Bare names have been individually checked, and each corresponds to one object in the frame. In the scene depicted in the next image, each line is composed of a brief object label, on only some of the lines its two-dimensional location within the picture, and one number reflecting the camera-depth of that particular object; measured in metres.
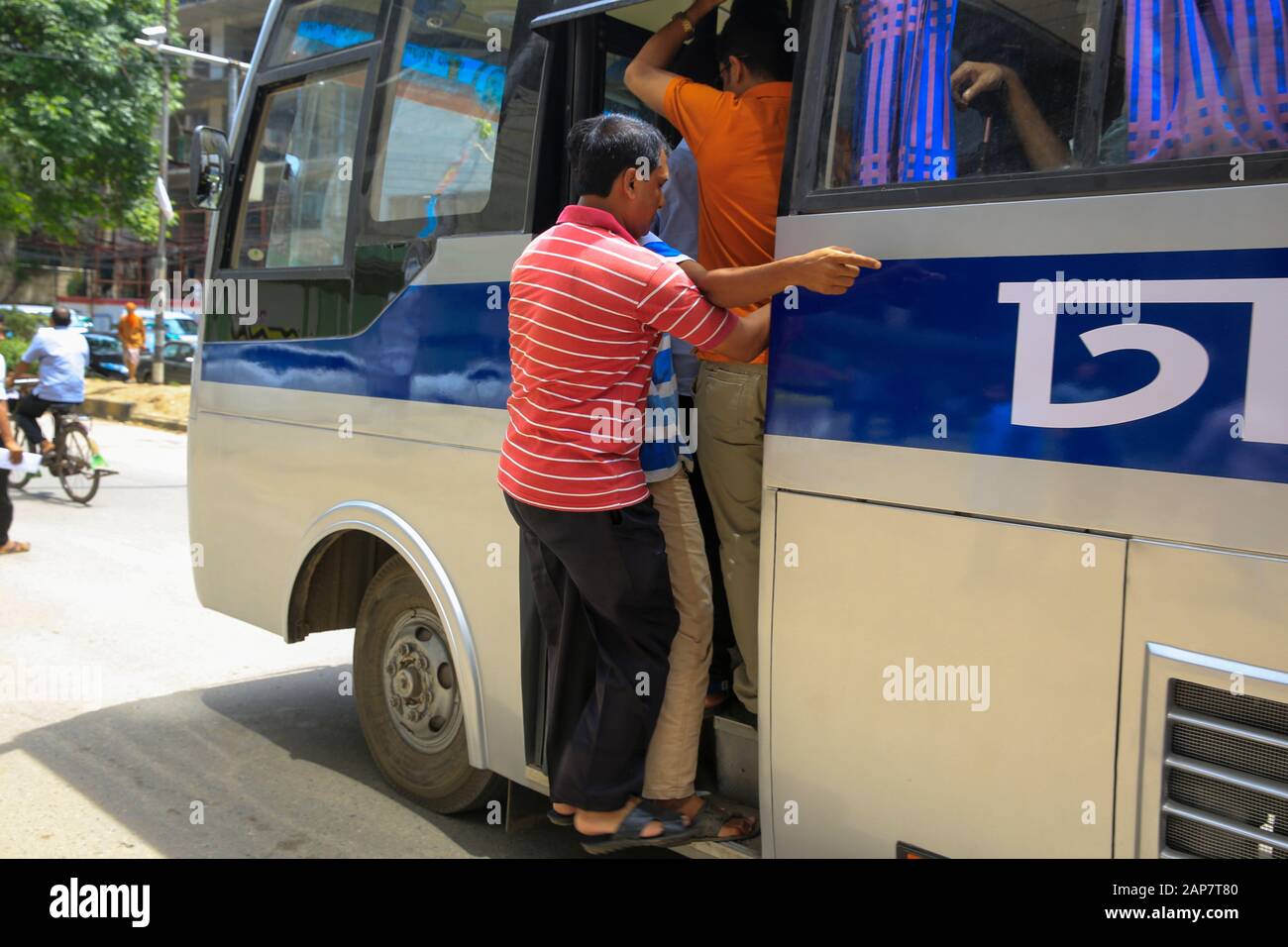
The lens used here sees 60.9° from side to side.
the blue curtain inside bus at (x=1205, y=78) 1.93
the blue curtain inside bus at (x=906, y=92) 2.40
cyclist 10.41
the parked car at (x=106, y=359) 25.16
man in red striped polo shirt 2.71
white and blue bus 1.95
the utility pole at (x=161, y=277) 19.28
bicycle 10.46
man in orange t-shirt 2.88
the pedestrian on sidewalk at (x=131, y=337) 22.09
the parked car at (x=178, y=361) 23.22
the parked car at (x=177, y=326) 27.37
